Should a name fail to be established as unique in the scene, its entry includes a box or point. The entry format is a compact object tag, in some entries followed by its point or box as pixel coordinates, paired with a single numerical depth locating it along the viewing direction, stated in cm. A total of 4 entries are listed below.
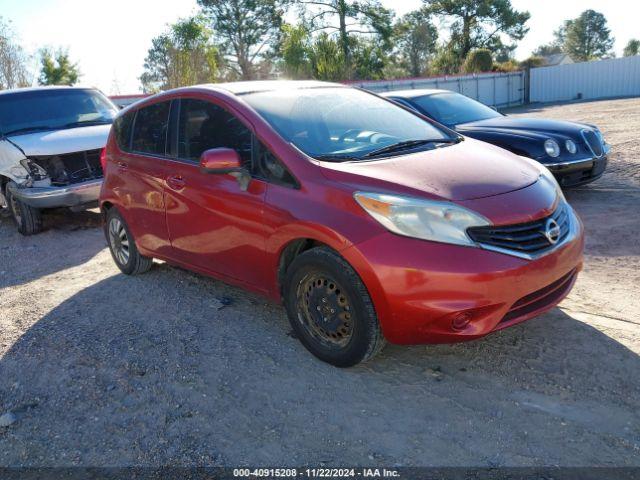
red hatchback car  308
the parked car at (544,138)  695
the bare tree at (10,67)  2733
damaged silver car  765
